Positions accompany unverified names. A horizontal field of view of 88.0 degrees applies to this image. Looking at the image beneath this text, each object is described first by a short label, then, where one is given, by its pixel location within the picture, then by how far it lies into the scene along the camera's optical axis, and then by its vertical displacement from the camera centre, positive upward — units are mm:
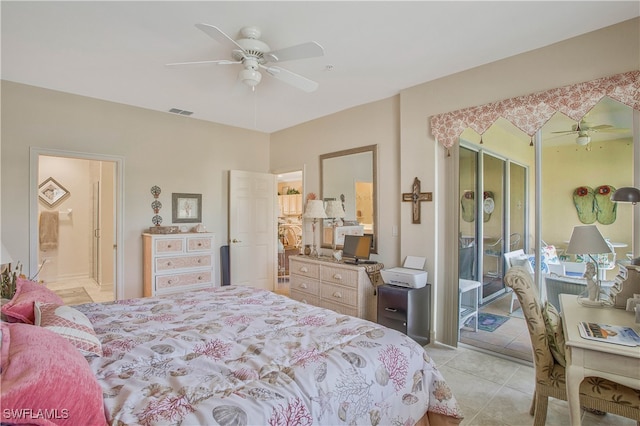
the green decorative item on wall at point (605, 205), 2635 +63
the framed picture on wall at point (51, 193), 6199 +415
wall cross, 3594 +169
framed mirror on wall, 4191 +288
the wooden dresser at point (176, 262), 4160 -630
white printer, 3346 -626
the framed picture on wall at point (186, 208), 4723 +89
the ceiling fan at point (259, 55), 2229 +1137
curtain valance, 2441 +905
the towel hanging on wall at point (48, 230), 6184 -298
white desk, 1493 -703
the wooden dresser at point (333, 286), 3723 -877
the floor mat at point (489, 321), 3623 -1203
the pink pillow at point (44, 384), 898 -502
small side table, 3487 -945
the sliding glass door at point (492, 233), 3820 -230
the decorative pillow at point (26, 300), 1648 -463
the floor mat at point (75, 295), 5098 -1323
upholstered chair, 1925 -808
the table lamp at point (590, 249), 2179 -242
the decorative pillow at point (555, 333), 1971 -755
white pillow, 1471 -515
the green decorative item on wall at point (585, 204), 2768 +76
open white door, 5164 -241
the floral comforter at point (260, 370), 1201 -680
